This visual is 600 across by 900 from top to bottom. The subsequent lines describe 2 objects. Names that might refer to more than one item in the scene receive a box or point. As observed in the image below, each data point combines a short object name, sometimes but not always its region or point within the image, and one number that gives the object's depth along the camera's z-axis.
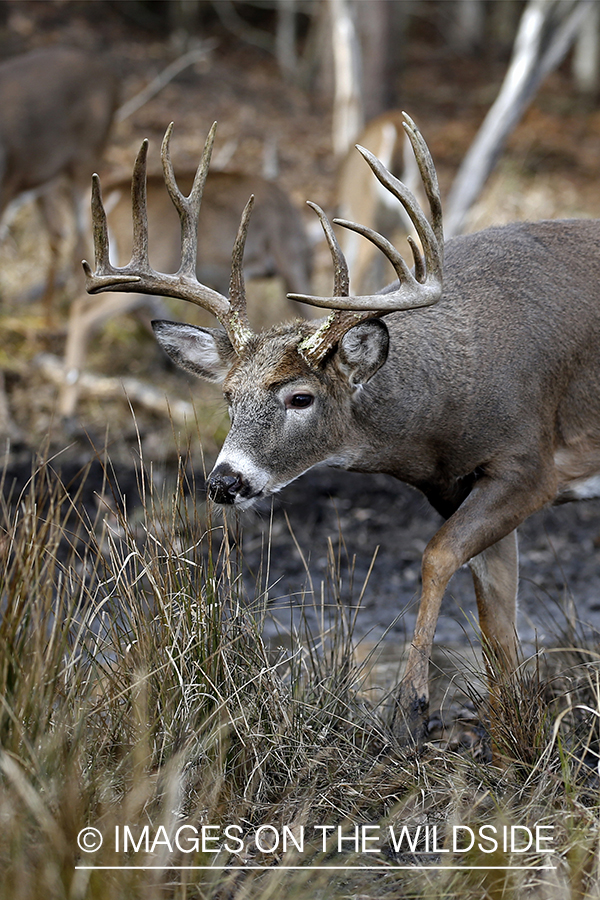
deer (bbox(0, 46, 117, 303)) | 19.69
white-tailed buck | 8.25
